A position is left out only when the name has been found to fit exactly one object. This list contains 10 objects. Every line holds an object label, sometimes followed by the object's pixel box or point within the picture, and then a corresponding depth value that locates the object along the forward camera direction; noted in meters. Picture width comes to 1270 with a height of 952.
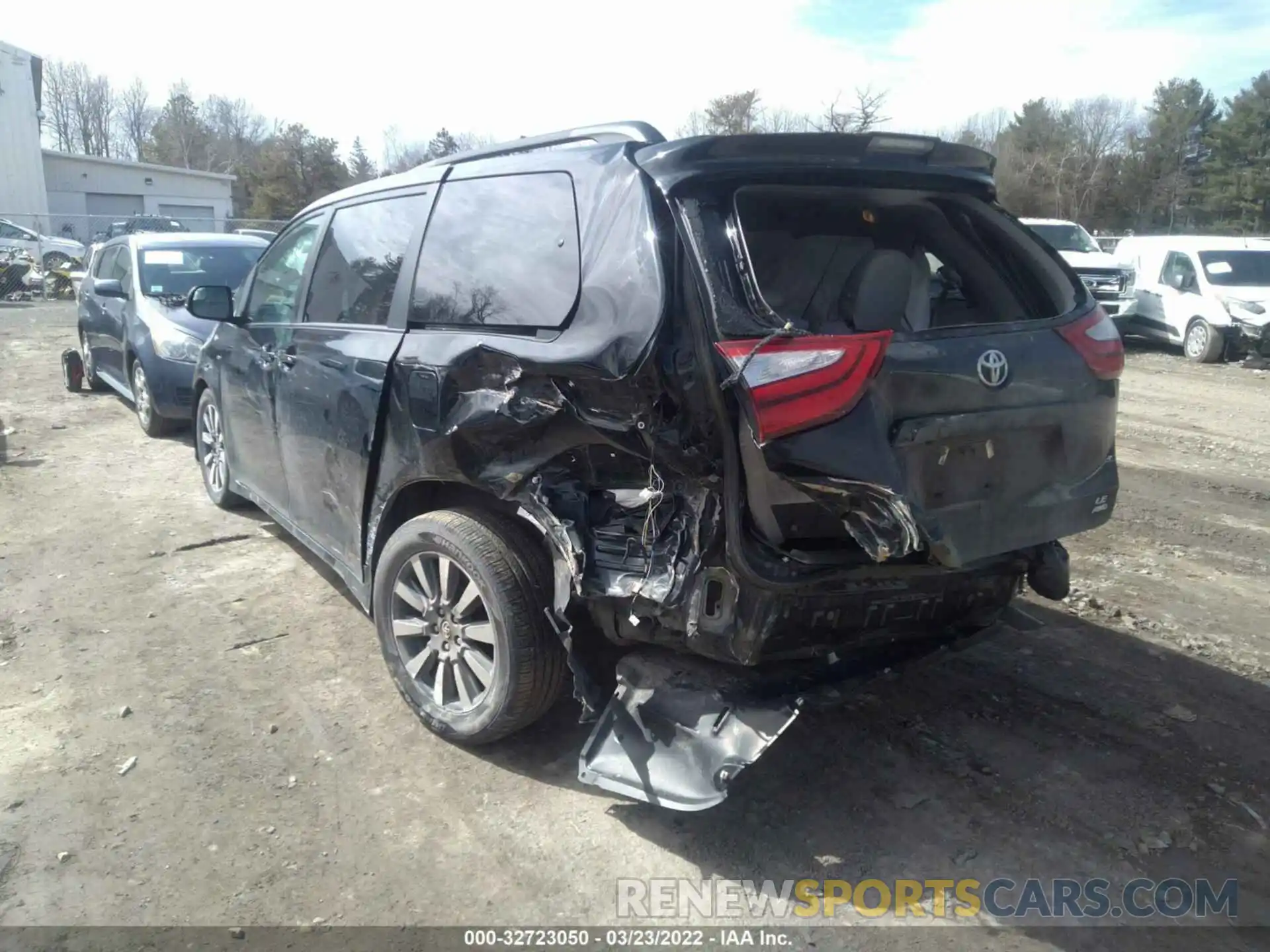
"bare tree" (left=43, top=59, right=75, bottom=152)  76.94
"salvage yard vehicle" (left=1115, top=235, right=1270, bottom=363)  14.55
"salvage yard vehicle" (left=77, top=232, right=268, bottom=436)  8.17
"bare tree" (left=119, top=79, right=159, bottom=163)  81.25
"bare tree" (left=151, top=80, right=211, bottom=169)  68.19
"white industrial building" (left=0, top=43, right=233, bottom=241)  36.62
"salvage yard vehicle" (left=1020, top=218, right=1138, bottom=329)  16.27
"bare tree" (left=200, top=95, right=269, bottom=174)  72.38
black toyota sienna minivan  2.67
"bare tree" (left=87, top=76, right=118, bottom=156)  79.12
